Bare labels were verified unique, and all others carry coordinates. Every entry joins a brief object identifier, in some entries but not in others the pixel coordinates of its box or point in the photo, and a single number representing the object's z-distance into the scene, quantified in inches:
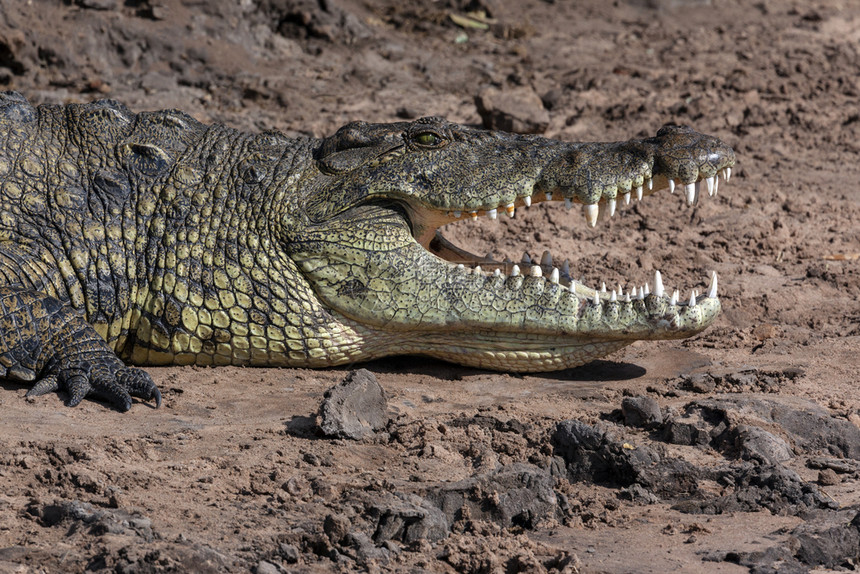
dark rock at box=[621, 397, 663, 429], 358.3
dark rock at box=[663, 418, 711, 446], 346.0
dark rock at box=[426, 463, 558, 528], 288.5
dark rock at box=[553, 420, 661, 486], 318.3
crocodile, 408.8
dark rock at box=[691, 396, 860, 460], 348.5
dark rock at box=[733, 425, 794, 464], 331.0
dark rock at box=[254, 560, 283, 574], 253.0
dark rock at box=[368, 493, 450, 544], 274.8
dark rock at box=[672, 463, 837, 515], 301.3
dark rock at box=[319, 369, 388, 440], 342.0
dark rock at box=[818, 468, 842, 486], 320.2
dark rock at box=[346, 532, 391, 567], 264.4
